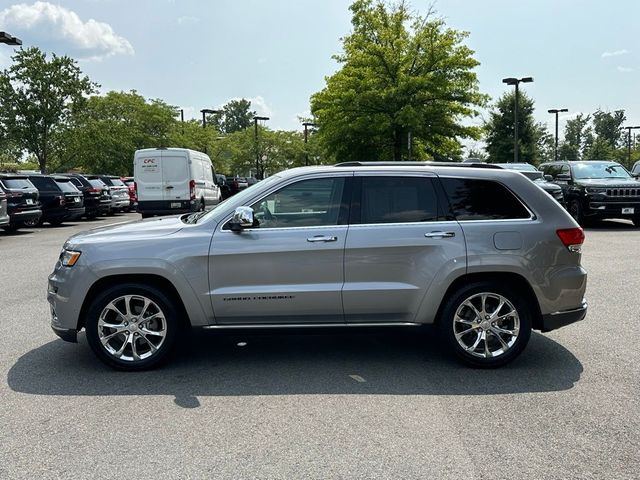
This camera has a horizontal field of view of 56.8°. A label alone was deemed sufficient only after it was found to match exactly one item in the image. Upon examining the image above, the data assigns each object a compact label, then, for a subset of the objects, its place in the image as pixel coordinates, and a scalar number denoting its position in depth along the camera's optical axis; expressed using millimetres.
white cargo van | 18812
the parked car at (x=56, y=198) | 18953
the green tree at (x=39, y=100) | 31750
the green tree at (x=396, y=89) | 24750
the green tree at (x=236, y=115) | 139625
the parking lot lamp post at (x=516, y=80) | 33625
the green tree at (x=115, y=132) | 34219
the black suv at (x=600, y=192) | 16359
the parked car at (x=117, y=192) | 25105
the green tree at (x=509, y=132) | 51875
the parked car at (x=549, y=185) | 16547
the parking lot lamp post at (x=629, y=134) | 58019
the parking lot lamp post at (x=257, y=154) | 55859
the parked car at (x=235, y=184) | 38819
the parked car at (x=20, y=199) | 16109
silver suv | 4895
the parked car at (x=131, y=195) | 27175
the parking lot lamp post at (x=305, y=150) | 55962
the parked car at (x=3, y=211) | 14812
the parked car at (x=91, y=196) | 21969
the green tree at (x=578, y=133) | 98125
